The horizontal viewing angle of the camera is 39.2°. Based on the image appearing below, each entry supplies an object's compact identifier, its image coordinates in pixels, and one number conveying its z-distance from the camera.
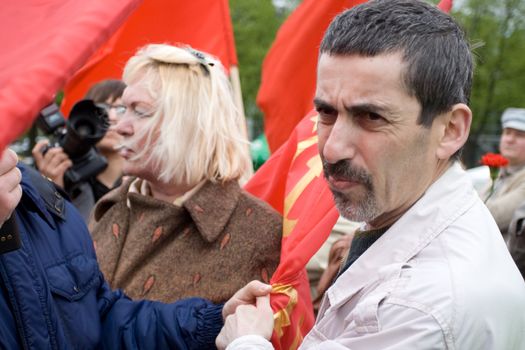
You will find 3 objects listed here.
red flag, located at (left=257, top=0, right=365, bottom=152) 4.19
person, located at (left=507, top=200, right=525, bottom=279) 3.96
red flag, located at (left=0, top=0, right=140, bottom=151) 1.12
